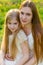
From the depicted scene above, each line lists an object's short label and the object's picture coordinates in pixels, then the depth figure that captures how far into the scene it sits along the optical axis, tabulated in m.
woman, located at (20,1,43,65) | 1.99
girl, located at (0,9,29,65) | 2.03
